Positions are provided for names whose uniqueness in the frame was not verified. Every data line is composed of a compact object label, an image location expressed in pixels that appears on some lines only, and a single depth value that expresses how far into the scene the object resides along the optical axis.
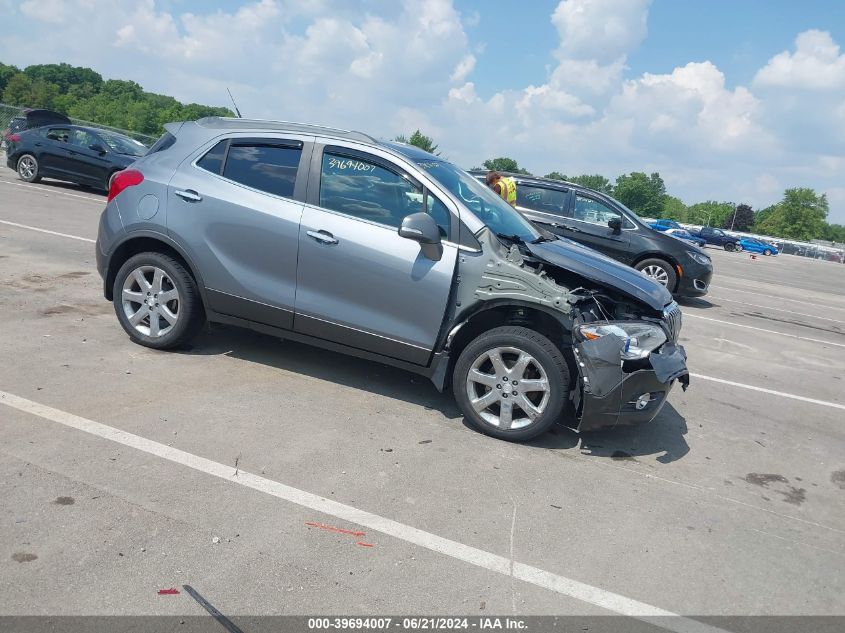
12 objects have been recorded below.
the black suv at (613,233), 11.98
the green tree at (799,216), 125.44
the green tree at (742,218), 134.00
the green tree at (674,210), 169.50
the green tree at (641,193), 160.50
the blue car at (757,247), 56.97
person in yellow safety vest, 11.06
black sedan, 17.38
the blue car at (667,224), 65.75
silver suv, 4.77
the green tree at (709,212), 154.51
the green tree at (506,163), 101.40
